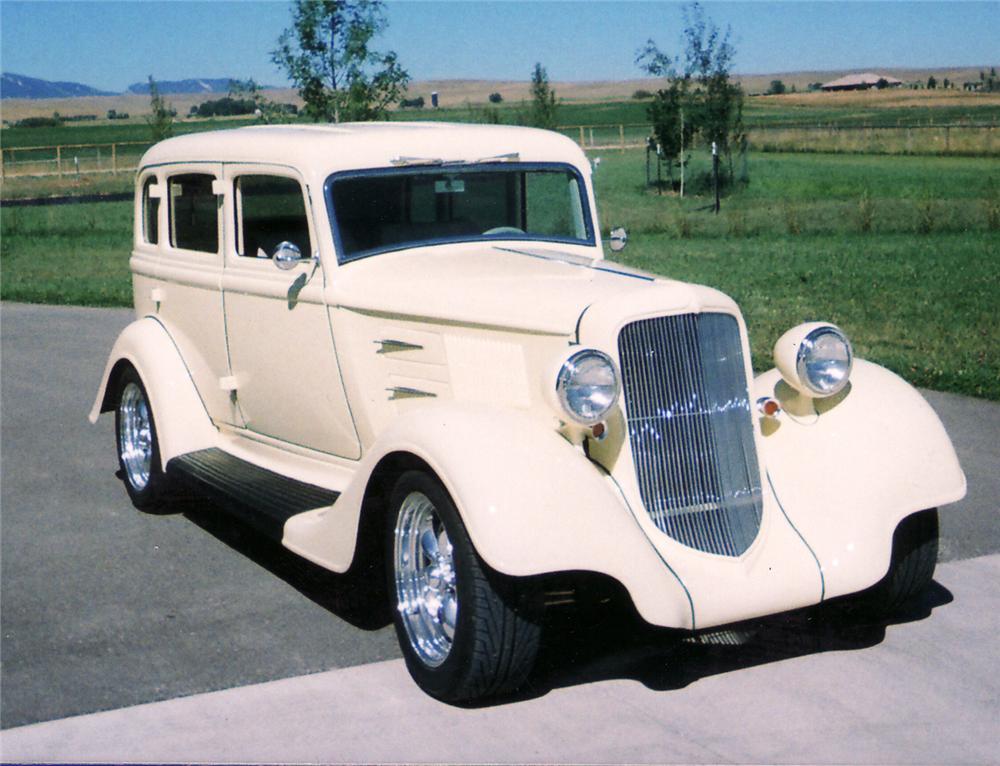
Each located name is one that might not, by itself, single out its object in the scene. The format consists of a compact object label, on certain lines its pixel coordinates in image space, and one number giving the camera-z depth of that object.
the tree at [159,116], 32.38
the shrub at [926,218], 20.17
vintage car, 4.12
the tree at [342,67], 18.08
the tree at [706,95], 27.88
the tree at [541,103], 27.19
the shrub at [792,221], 21.19
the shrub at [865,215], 20.78
